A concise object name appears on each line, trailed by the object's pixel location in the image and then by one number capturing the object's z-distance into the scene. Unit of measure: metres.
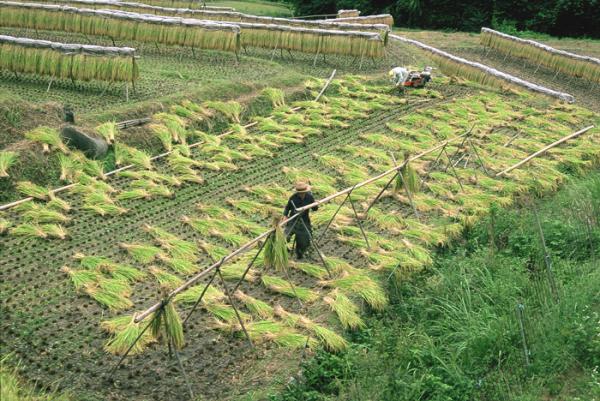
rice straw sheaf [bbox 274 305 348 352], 7.04
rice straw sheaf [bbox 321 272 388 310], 7.85
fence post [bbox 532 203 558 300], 8.20
